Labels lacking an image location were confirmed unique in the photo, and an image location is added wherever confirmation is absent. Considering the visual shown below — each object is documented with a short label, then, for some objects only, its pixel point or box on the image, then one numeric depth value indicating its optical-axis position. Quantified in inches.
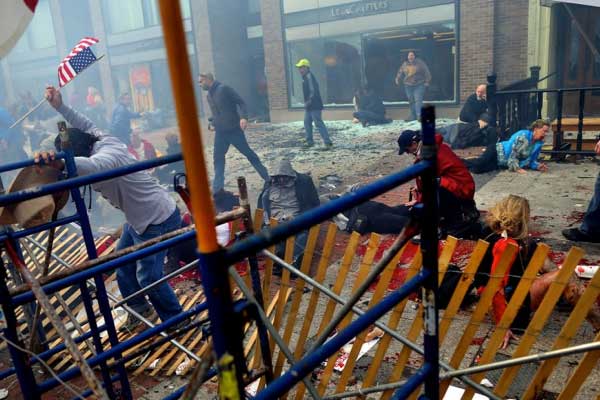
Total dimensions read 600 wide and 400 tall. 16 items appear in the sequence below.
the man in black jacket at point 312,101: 497.0
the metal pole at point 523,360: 76.2
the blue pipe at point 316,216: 46.1
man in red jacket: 208.7
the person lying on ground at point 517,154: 316.8
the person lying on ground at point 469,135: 404.2
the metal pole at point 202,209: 39.4
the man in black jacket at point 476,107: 422.0
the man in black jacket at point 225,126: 358.6
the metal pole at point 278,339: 86.4
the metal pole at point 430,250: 66.5
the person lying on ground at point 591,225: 199.5
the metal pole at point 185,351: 125.8
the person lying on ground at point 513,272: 138.6
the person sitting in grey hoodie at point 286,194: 246.2
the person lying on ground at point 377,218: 234.5
